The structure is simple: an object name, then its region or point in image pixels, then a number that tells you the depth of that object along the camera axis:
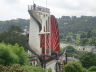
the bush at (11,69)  16.25
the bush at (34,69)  22.91
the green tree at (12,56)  26.22
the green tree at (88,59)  62.47
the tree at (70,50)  124.54
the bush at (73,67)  41.72
